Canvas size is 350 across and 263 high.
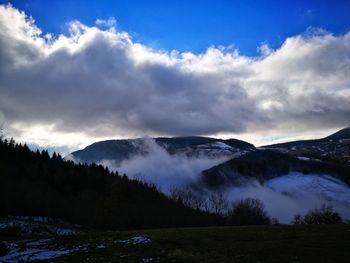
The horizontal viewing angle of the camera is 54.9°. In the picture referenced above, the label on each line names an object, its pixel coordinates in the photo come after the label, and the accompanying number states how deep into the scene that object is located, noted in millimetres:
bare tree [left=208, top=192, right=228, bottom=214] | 156025
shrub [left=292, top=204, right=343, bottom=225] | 112875
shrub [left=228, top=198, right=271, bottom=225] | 132700
